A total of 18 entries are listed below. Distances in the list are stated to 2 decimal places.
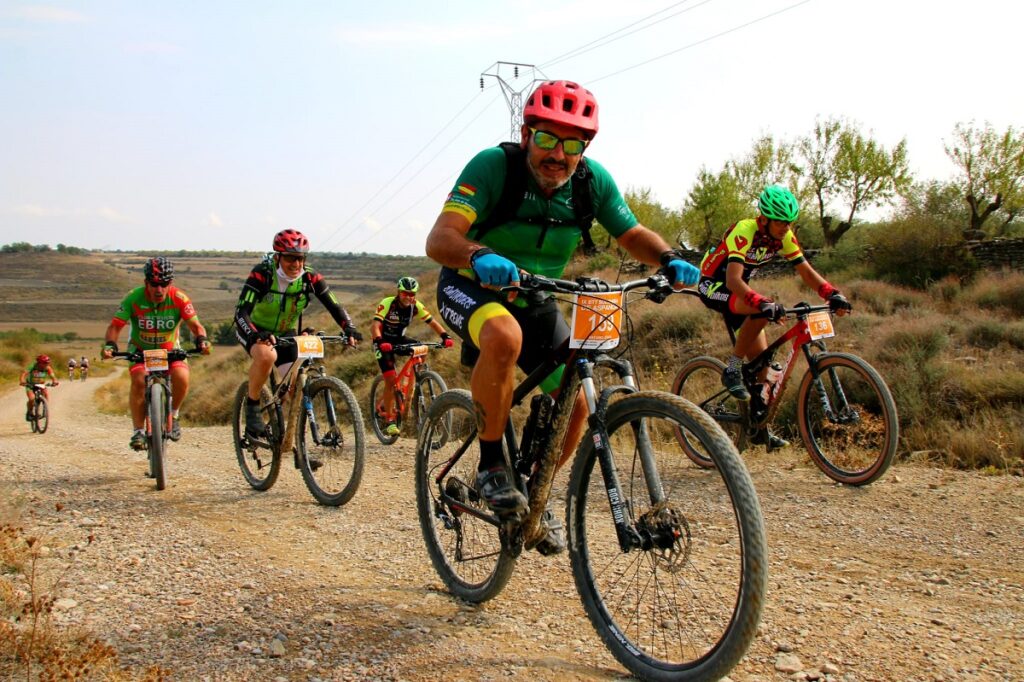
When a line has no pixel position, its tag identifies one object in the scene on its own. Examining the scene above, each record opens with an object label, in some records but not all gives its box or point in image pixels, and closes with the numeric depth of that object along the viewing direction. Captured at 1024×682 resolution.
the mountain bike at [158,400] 7.80
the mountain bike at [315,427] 6.76
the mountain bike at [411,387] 11.20
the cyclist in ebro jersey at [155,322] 8.74
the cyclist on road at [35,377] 19.88
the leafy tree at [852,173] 35.53
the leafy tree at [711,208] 43.81
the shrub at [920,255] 21.81
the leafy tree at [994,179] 28.80
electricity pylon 39.20
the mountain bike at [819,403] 6.66
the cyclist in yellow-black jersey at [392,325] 11.30
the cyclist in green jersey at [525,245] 3.58
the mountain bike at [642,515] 2.83
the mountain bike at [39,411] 19.62
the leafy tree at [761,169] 40.84
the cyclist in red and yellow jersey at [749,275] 6.95
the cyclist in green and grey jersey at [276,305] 7.31
